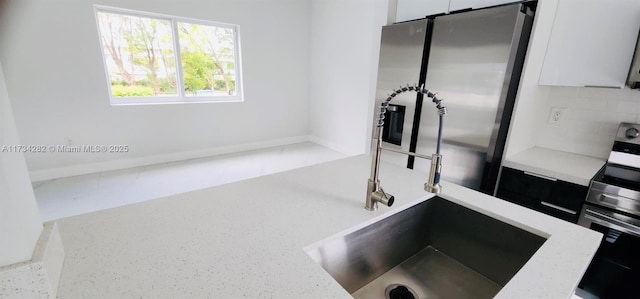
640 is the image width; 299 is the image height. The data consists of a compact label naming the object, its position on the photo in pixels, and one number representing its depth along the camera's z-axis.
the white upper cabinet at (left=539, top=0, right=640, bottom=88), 1.50
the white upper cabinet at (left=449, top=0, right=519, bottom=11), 1.83
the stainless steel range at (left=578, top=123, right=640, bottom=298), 1.40
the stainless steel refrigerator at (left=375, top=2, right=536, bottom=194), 1.66
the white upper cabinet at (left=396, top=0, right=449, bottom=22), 2.13
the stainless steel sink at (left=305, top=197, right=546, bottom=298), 0.89
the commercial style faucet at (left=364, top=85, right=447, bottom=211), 0.87
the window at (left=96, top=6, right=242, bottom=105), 3.39
